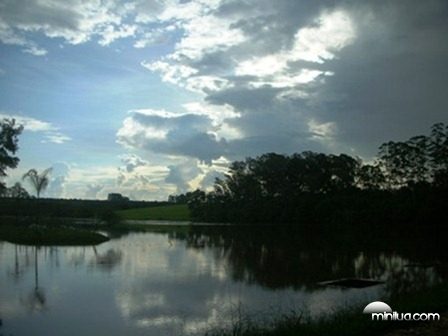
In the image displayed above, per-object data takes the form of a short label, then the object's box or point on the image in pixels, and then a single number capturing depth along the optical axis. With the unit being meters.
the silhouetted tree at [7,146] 30.19
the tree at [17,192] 89.31
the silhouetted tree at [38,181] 68.25
